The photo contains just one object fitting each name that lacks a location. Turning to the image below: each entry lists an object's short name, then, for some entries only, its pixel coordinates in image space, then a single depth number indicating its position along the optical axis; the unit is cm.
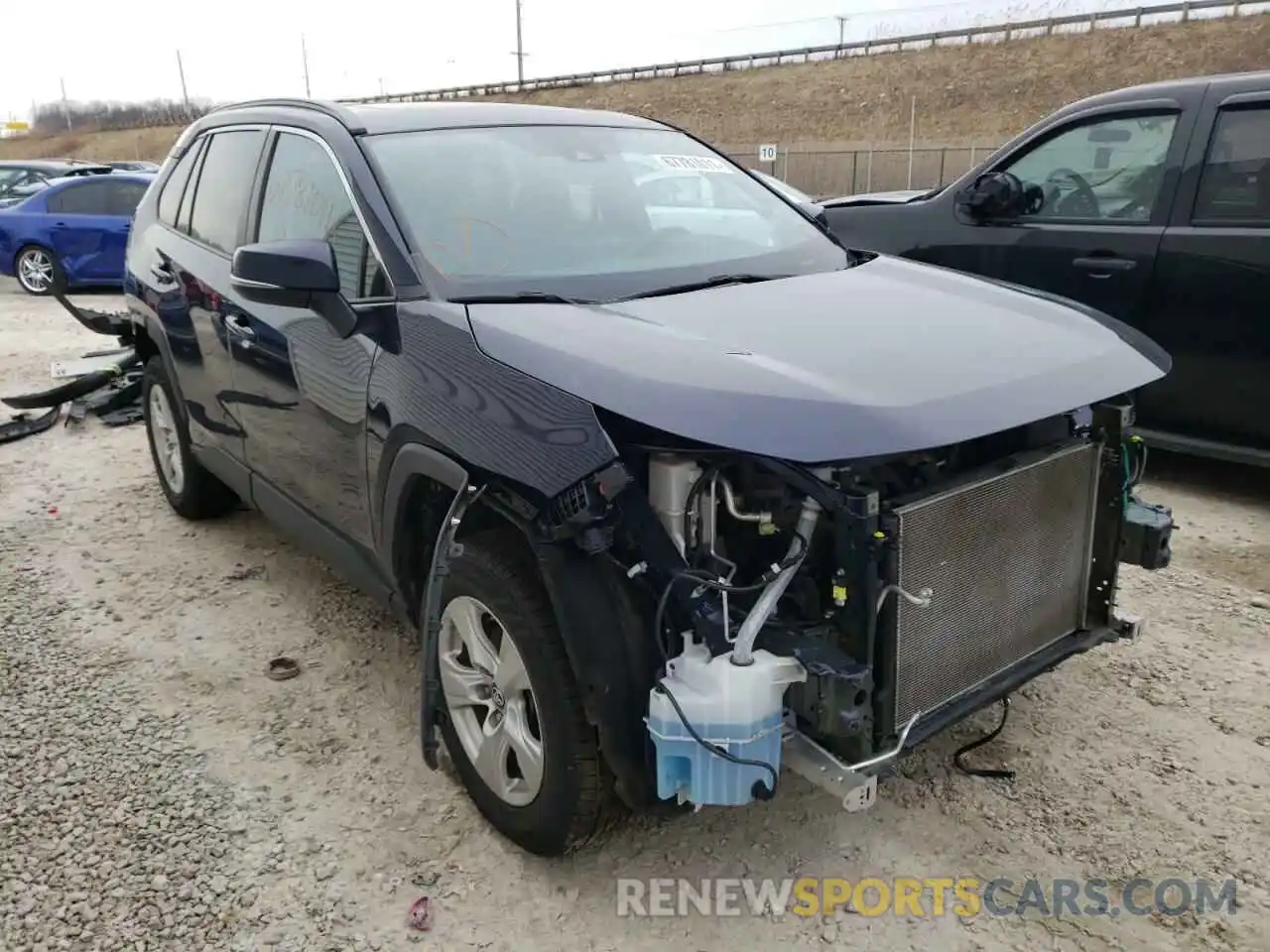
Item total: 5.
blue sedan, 1339
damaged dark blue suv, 225
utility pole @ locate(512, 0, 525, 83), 5988
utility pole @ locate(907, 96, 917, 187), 4484
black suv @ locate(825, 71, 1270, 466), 481
